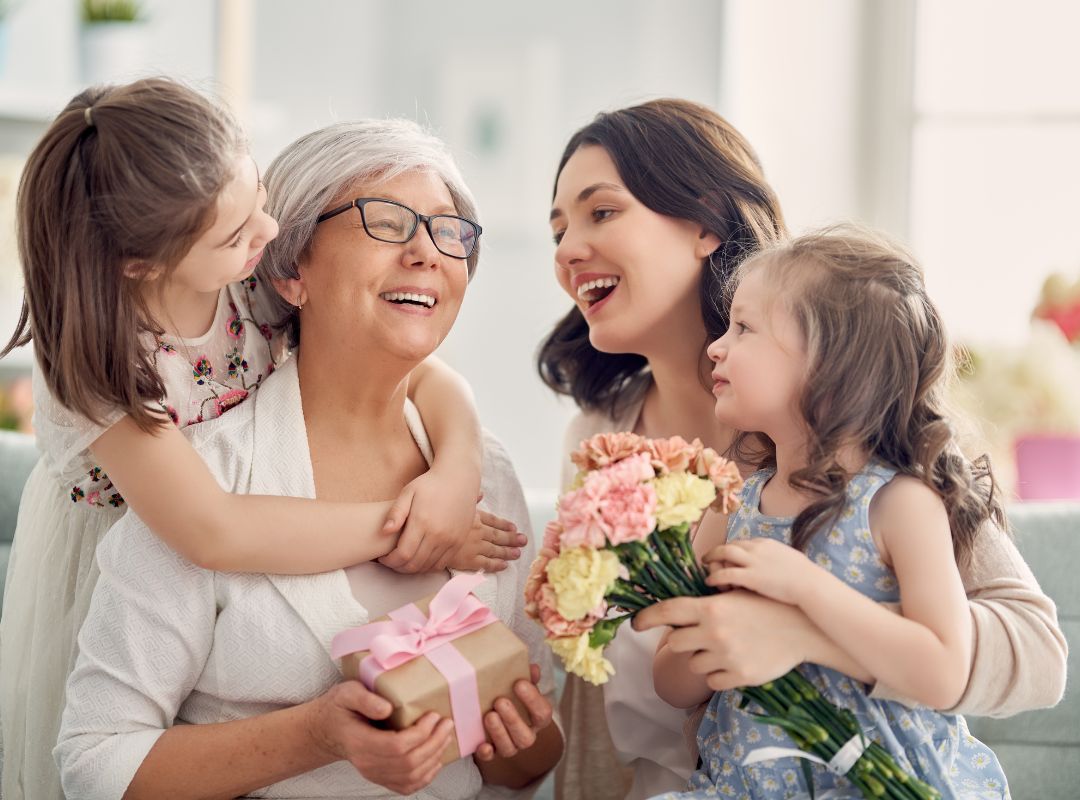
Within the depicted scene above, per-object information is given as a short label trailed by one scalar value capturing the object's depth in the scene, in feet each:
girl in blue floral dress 4.74
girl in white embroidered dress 5.02
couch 7.47
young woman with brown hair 6.87
